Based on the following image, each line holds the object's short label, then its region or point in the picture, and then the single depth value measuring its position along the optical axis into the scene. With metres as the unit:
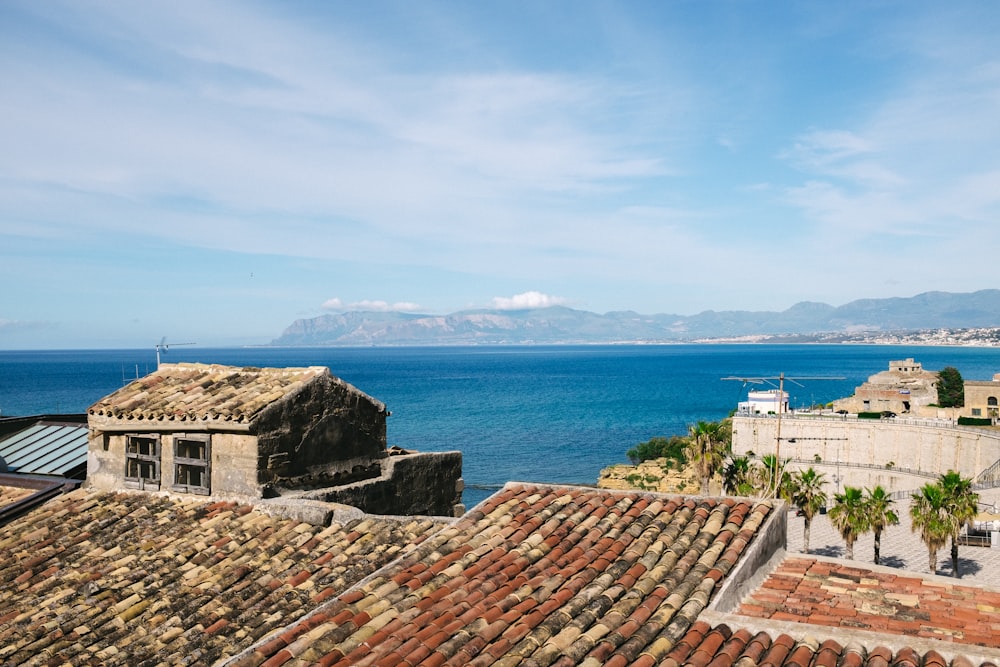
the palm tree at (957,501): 34.56
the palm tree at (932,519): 33.69
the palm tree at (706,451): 41.66
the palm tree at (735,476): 41.59
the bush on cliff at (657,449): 79.04
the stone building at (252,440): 13.33
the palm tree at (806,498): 40.59
